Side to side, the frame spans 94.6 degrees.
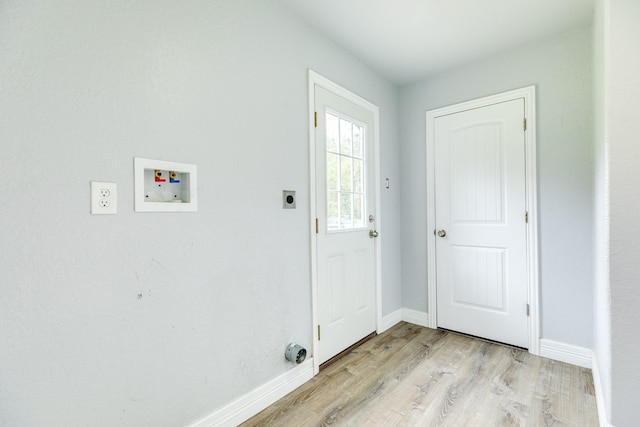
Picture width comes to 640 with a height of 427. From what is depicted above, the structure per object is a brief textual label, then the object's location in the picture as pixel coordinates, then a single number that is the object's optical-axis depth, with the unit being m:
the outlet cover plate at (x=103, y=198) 1.13
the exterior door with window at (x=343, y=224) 2.18
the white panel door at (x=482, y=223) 2.43
